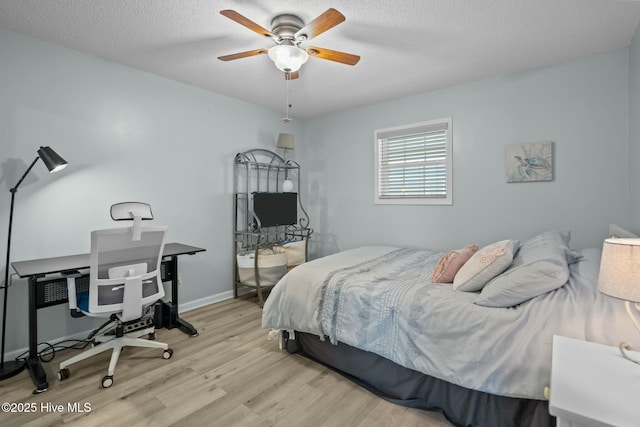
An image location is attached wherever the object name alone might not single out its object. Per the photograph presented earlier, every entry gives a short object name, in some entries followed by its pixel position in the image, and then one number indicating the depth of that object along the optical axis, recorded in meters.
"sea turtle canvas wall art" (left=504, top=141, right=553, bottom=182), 2.89
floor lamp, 2.20
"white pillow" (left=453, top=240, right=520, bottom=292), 1.86
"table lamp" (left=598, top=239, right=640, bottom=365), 0.96
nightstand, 0.80
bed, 1.46
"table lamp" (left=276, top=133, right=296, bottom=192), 4.06
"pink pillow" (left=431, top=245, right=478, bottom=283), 2.14
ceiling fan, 2.10
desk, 2.04
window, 3.55
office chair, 2.06
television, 3.87
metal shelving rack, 3.89
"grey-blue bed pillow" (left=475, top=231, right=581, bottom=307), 1.59
